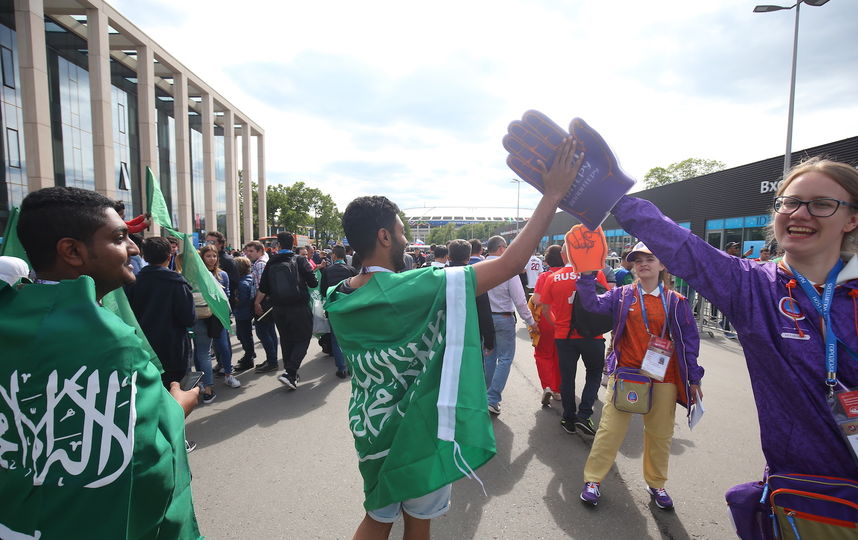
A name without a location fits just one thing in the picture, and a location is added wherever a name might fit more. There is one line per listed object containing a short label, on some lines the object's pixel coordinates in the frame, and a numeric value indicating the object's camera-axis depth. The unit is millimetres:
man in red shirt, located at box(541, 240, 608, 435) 4133
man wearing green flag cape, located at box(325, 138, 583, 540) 1560
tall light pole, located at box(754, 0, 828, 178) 13352
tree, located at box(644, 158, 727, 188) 44447
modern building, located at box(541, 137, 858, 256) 15836
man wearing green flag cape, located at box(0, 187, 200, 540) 1075
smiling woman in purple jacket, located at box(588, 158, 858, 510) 1346
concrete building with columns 14492
